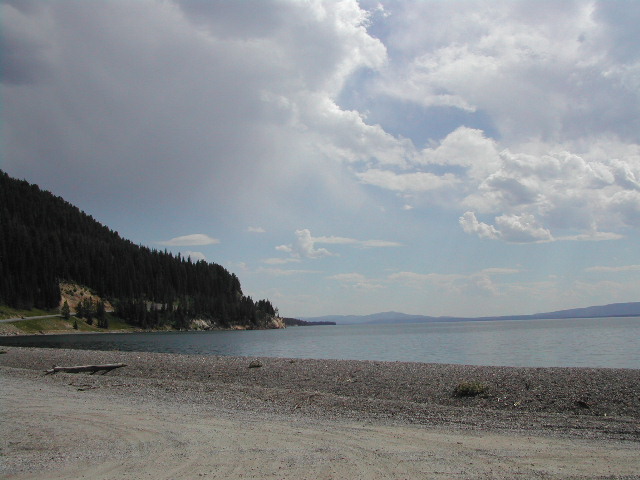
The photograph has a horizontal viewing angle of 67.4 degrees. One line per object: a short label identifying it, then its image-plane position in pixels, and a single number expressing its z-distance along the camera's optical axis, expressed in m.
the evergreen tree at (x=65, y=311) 155.02
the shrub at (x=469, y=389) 21.44
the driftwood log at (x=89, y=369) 31.30
